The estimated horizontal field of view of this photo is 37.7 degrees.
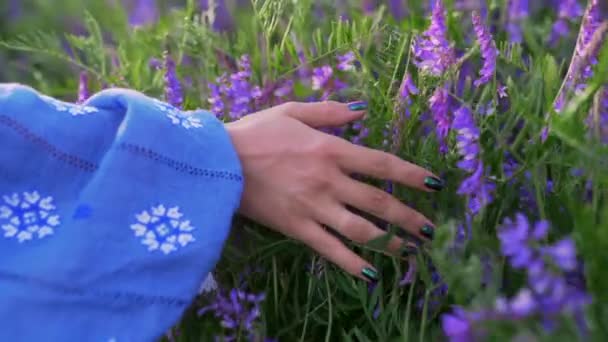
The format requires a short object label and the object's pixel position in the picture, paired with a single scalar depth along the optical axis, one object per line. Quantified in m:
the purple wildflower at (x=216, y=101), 1.18
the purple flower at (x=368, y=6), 1.38
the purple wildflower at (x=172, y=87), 1.23
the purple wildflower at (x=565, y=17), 1.15
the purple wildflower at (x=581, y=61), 0.84
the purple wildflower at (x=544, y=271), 0.53
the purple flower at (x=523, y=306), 0.51
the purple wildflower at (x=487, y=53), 0.95
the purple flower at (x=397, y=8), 1.60
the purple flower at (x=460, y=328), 0.56
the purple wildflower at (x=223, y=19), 1.84
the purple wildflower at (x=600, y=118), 0.73
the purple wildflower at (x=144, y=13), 1.80
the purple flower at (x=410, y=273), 0.91
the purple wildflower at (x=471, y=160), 0.84
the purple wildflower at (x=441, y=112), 0.92
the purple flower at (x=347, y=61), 1.06
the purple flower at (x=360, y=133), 1.02
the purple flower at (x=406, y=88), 0.96
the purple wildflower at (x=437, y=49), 0.94
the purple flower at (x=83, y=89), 1.36
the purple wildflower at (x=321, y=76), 1.12
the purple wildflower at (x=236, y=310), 0.95
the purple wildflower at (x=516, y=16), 1.19
